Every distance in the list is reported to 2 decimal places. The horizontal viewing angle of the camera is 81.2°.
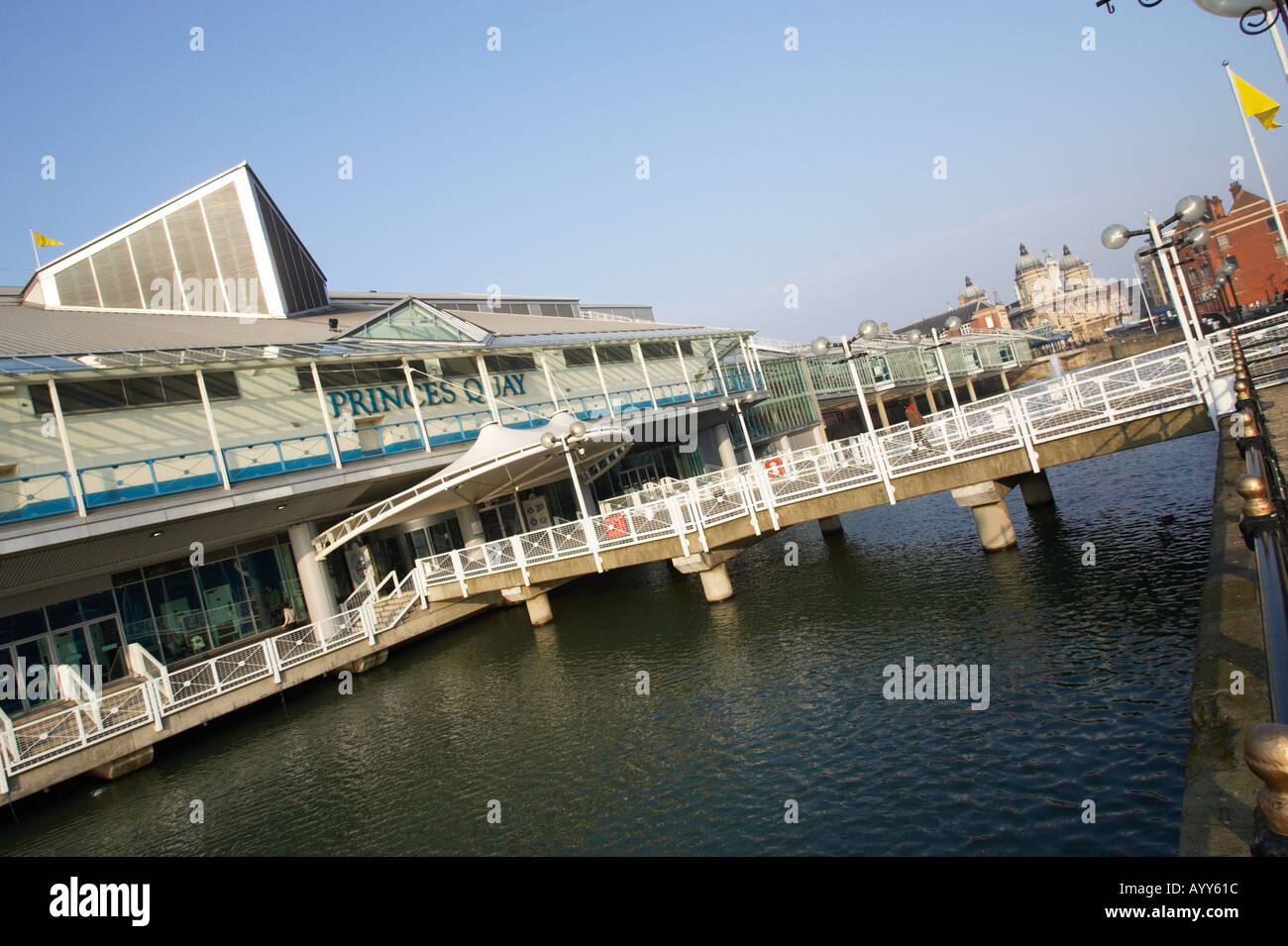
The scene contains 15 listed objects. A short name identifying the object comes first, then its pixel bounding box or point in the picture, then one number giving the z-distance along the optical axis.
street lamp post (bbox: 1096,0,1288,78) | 5.59
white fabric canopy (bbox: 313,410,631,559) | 21.73
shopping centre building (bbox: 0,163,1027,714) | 19.56
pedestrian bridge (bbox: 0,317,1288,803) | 15.90
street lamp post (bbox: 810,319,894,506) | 17.91
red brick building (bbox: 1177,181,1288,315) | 72.94
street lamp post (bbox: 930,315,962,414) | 21.66
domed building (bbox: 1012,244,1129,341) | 130.62
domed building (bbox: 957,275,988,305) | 152.50
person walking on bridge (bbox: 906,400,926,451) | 18.05
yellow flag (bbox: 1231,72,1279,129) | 16.06
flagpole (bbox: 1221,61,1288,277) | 16.65
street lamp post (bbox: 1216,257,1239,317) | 32.56
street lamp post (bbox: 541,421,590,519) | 20.83
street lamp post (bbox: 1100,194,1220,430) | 14.27
